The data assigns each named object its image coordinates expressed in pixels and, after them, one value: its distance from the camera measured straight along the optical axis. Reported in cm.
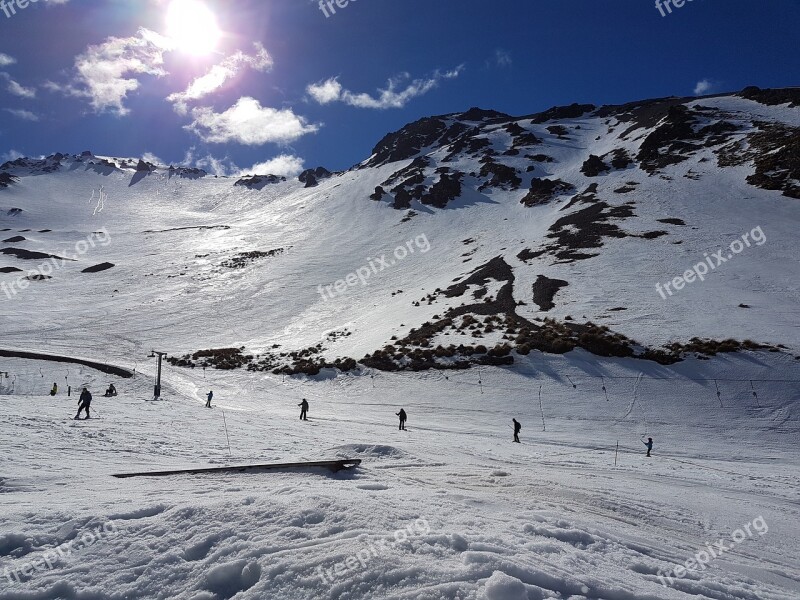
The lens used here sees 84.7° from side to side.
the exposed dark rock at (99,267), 7600
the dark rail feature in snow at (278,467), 837
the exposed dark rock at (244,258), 7751
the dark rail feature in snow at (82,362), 3309
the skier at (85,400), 1584
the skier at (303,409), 2178
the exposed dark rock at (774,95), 8614
